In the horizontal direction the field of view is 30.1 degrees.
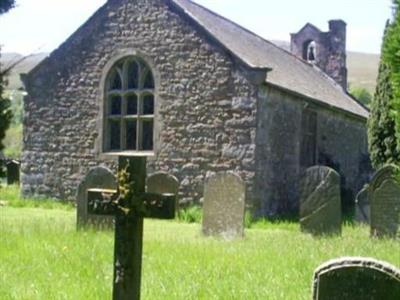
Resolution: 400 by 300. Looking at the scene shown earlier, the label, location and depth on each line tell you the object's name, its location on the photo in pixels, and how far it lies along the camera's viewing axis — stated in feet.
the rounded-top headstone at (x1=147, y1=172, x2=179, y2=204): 53.11
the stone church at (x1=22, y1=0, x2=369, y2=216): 57.93
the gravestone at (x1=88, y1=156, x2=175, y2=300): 17.07
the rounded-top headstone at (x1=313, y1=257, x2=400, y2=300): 15.89
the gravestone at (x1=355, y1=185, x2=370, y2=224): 51.60
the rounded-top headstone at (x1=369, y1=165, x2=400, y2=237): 43.80
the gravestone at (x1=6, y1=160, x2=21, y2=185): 94.14
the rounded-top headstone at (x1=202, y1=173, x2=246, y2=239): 44.06
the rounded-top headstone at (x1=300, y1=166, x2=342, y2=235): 44.87
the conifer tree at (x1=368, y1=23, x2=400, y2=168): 56.75
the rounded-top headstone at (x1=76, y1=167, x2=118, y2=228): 44.32
